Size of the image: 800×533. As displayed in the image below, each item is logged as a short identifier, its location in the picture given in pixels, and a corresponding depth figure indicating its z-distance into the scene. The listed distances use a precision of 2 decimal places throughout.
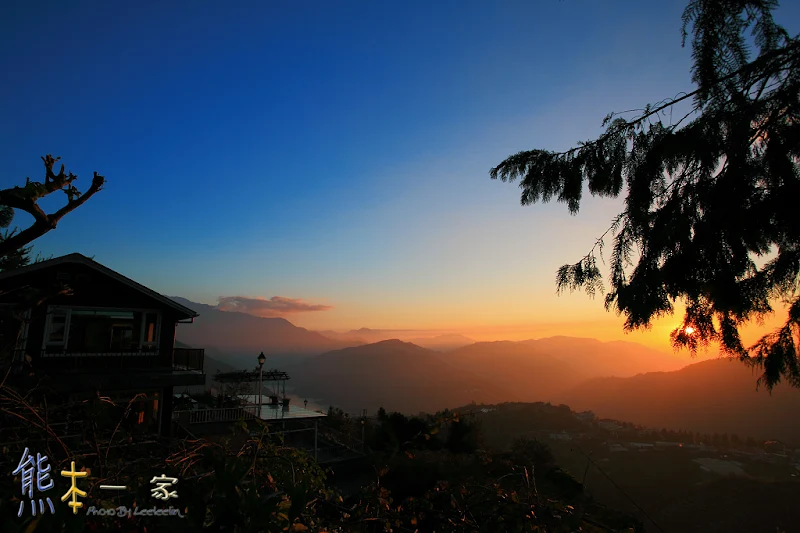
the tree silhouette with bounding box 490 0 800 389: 2.71
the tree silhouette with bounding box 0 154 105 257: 2.99
